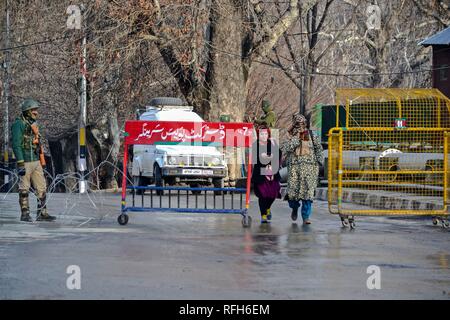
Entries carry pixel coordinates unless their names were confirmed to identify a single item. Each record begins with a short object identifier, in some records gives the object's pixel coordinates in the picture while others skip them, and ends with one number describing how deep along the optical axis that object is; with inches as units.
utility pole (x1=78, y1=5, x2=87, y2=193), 1367.2
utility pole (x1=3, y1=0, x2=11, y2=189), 1898.4
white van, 1166.3
